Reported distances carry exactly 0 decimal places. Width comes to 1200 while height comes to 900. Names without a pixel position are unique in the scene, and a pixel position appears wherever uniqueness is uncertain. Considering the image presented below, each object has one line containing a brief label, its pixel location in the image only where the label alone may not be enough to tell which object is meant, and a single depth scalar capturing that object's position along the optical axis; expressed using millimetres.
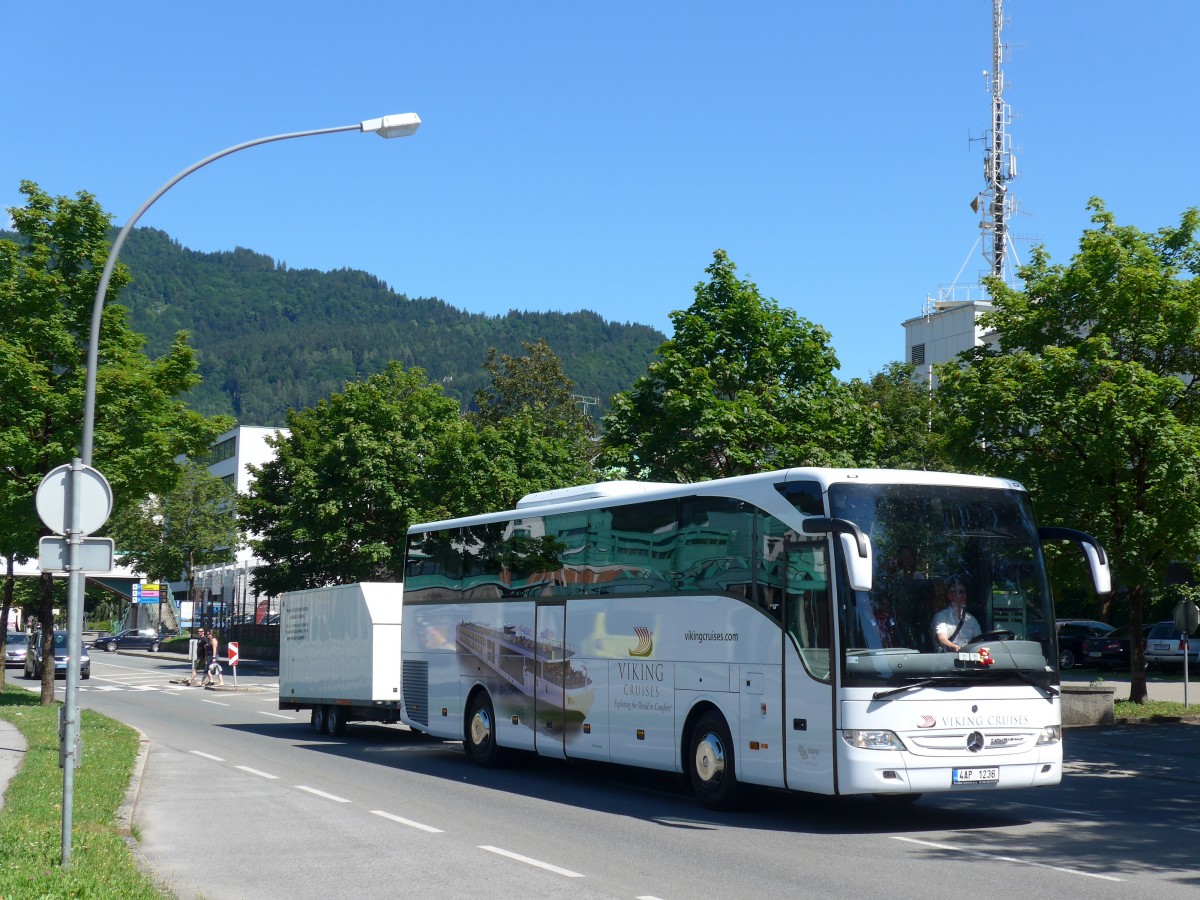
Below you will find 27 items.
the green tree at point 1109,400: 23750
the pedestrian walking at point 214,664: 45175
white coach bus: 12242
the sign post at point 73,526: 10094
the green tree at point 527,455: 49875
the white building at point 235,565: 89250
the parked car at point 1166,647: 43656
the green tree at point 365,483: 53500
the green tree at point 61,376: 27438
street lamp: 9714
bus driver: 12453
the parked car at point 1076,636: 45638
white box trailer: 24281
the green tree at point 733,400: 29719
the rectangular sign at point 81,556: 10125
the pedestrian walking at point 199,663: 48212
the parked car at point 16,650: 58500
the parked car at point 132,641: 90750
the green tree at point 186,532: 86000
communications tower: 78000
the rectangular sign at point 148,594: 91375
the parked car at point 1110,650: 45219
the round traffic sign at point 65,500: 10094
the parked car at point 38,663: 51438
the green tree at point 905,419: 52156
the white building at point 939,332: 84812
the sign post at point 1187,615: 27172
